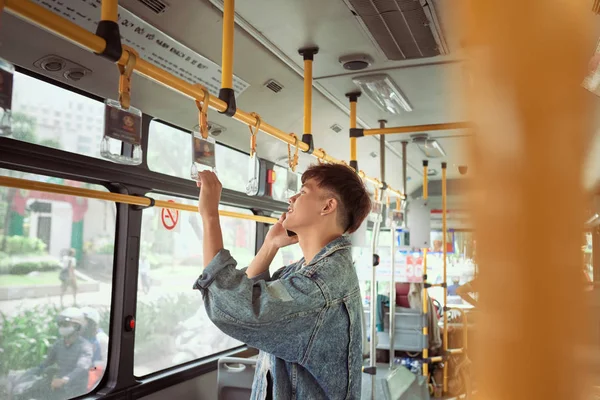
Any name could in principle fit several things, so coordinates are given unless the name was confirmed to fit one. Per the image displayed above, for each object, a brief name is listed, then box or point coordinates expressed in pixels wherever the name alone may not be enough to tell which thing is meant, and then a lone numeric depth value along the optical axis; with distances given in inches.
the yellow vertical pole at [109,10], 51.3
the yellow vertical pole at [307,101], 99.5
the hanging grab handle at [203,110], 65.8
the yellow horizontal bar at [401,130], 118.7
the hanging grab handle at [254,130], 80.4
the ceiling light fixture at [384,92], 131.3
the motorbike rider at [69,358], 97.5
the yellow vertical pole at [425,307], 215.2
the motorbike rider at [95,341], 104.7
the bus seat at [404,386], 165.8
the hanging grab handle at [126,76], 54.9
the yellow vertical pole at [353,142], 125.3
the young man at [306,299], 45.9
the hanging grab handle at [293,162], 102.0
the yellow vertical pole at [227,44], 68.6
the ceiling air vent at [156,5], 83.9
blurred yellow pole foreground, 12.1
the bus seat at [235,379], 117.2
